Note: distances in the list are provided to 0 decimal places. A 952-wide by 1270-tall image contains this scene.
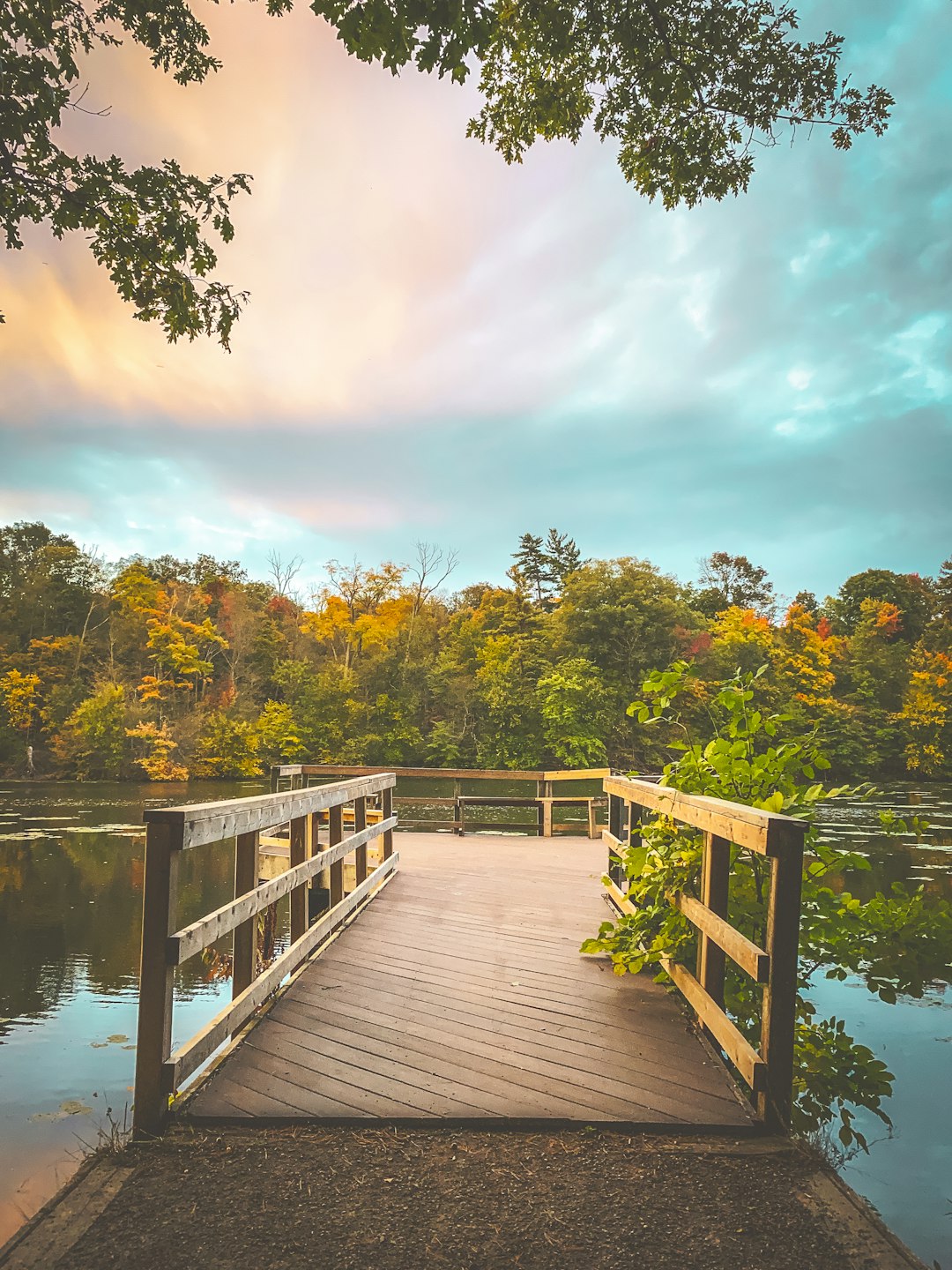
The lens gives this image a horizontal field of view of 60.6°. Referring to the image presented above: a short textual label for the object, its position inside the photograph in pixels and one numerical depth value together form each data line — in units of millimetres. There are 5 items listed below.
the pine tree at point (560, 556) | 49594
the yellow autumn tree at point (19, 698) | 34500
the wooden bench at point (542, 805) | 10625
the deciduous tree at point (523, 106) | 4566
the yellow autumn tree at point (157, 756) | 31794
